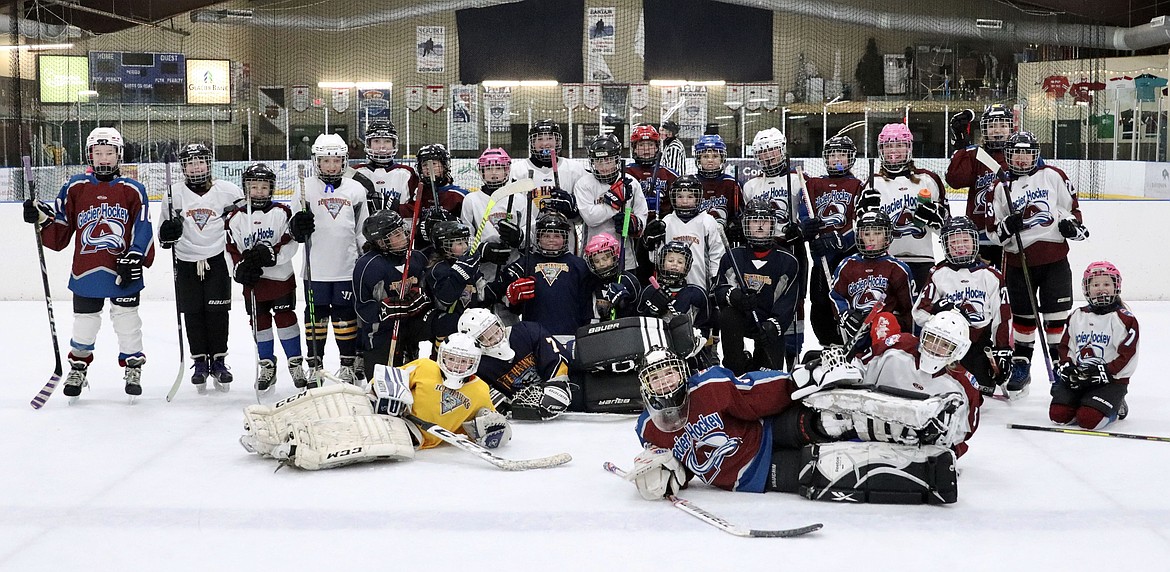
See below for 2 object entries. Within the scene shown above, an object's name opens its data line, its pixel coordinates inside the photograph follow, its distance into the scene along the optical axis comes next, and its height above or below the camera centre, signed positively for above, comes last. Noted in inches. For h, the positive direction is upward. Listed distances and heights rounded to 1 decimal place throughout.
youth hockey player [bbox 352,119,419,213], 212.5 +3.7
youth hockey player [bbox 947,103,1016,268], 196.9 +3.9
